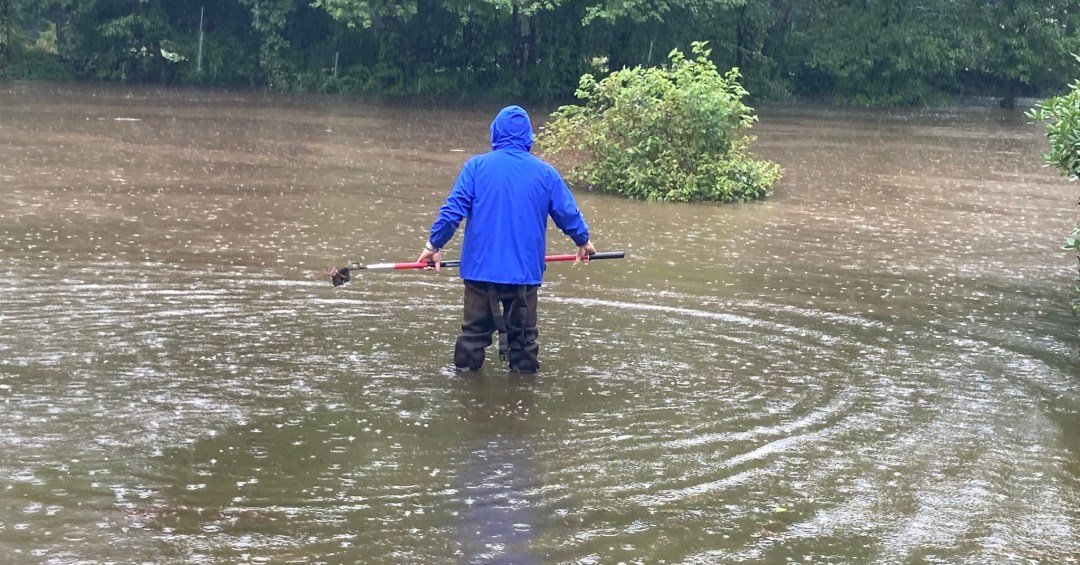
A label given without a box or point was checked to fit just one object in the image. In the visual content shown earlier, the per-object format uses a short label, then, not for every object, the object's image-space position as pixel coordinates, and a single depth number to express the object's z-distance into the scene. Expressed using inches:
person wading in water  281.9
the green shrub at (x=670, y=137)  624.7
